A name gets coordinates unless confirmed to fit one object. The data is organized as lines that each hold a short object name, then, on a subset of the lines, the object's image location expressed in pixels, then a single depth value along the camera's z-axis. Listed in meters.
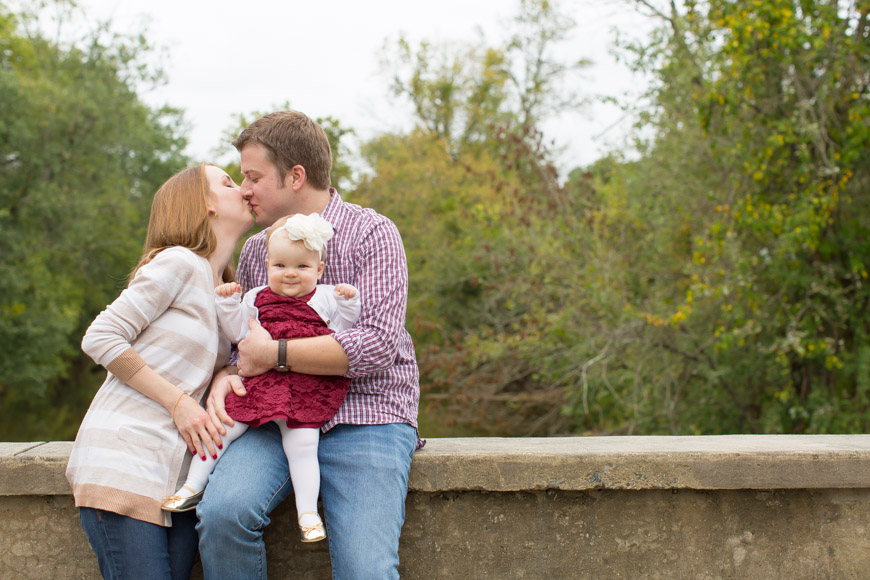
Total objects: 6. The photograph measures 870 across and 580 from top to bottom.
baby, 2.25
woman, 2.12
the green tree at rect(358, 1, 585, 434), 9.65
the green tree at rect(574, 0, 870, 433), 6.62
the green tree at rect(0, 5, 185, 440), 14.52
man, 2.14
